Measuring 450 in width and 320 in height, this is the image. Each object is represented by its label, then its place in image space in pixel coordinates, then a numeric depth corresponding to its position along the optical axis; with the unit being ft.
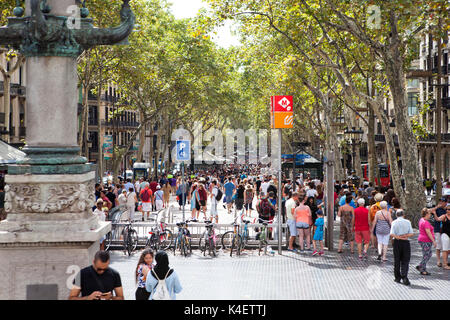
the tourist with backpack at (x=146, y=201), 76.18
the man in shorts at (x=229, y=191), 88.12
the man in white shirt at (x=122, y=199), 72.28
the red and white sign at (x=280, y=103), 53.06
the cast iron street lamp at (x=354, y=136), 96.79
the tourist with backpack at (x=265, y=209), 59.36
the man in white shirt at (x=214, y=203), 75.00
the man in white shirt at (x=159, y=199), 79.36
